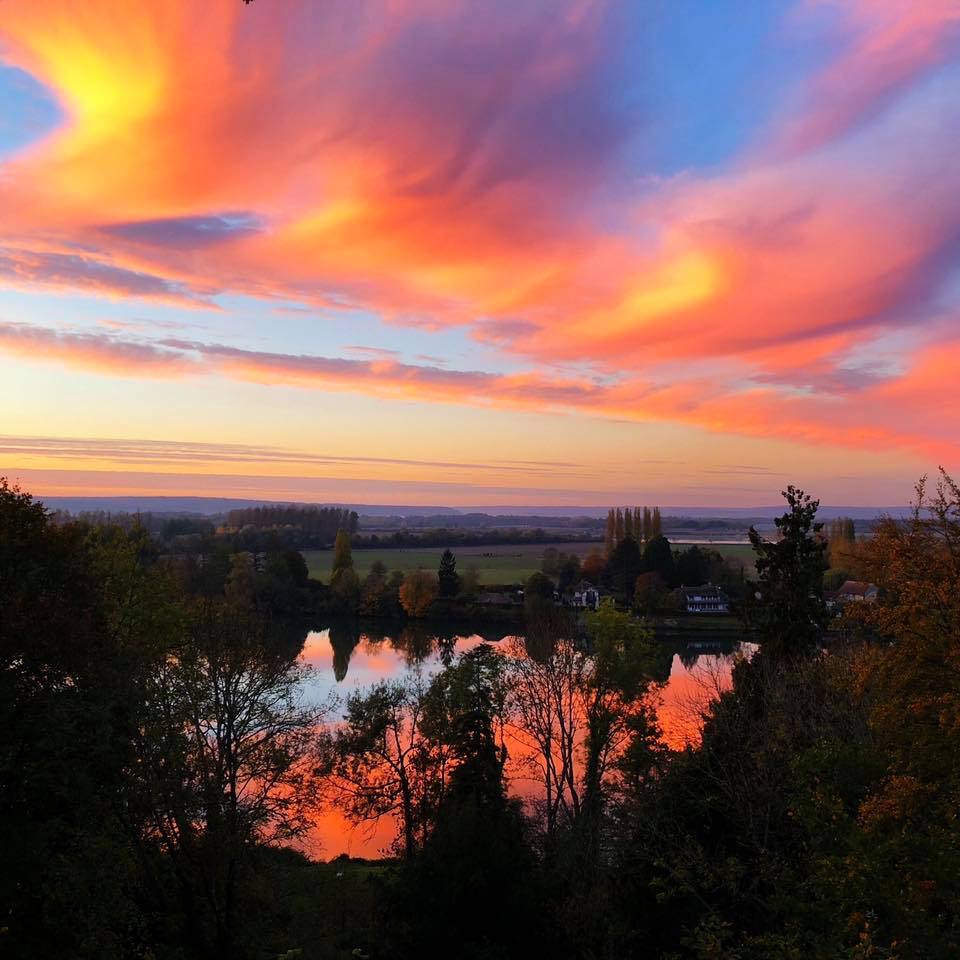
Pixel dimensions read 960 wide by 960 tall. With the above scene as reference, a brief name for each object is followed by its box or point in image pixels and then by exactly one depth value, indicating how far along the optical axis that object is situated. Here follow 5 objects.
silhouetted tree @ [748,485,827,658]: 24.98
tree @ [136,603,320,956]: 14.38
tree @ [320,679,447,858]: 22.73
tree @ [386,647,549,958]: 12.13
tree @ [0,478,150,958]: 9.83
